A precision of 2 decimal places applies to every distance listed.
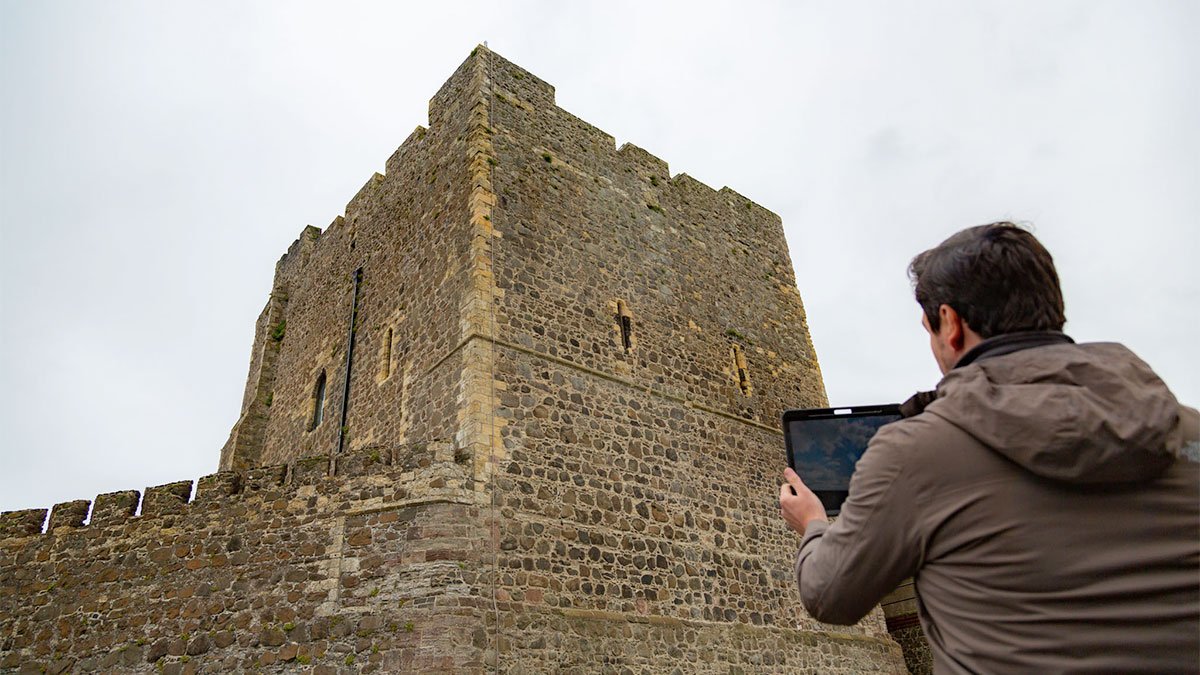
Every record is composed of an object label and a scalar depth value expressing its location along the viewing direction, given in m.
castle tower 7.37
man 1.31
